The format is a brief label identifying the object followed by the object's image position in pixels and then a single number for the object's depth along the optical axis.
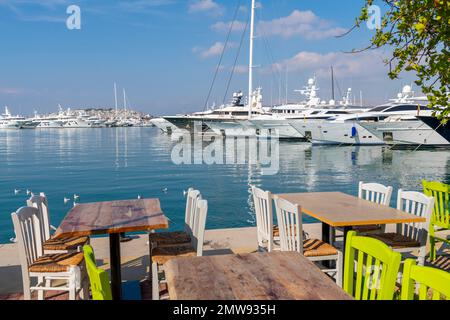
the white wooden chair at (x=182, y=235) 4.00
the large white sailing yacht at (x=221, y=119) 42.47
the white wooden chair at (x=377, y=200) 4.46
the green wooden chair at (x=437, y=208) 4.49
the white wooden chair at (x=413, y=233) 3.80
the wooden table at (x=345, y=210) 3.45
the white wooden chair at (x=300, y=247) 3.49
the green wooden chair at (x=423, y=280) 1.61
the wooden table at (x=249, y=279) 1.89
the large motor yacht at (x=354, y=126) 31.95
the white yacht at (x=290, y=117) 37.97
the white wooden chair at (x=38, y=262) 3.03
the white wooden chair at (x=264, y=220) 3.96
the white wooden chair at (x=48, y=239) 3.81
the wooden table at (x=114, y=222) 3.27
